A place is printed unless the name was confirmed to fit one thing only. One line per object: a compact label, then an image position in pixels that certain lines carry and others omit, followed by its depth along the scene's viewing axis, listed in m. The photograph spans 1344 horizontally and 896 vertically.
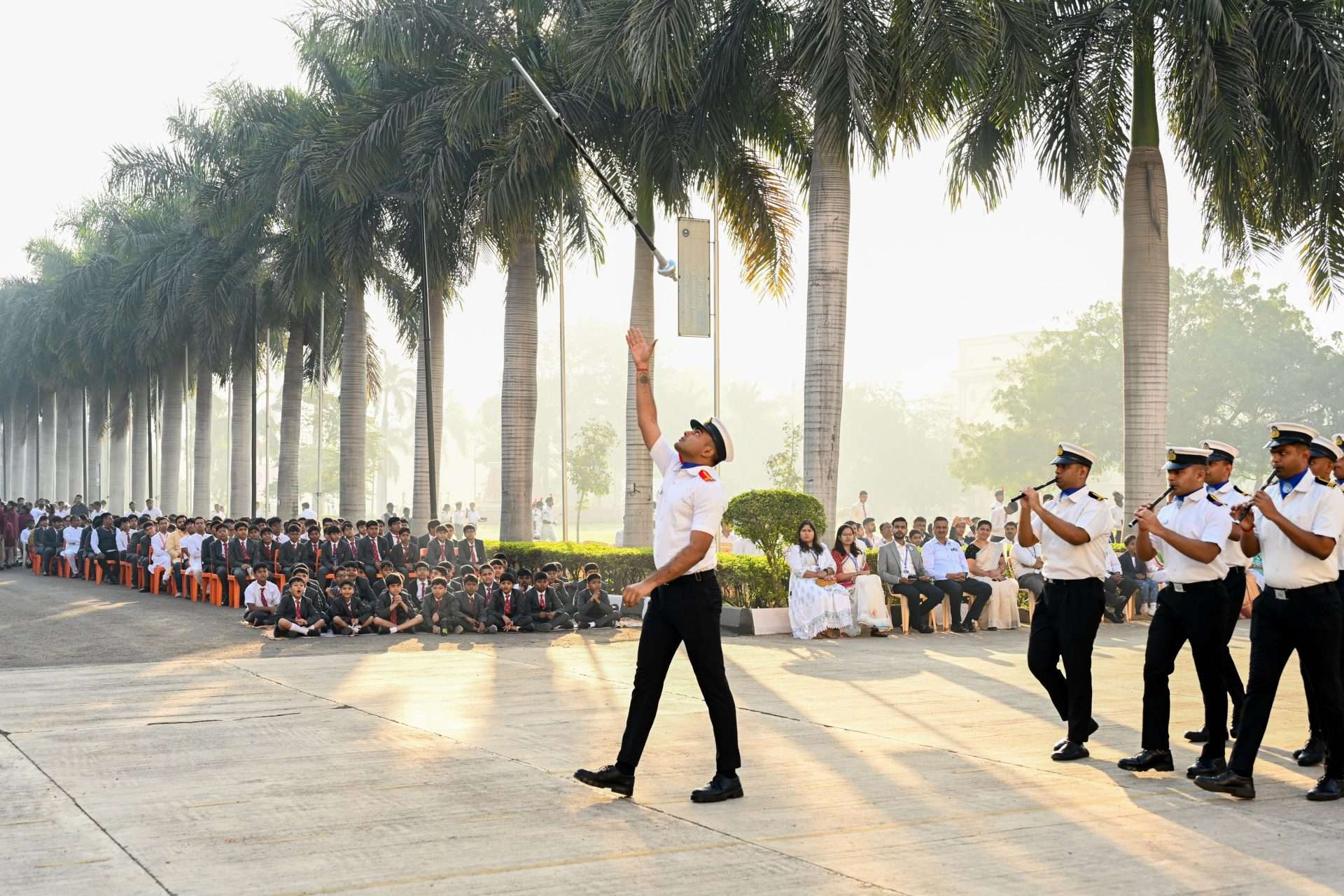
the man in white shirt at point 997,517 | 25.28
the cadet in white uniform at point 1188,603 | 8.12
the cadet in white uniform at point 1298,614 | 7.41
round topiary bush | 18.72
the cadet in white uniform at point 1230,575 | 8.65
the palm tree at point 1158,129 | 18.50
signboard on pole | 20.97
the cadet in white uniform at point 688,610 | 7.40
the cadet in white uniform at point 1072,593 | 8.62
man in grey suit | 18.64
